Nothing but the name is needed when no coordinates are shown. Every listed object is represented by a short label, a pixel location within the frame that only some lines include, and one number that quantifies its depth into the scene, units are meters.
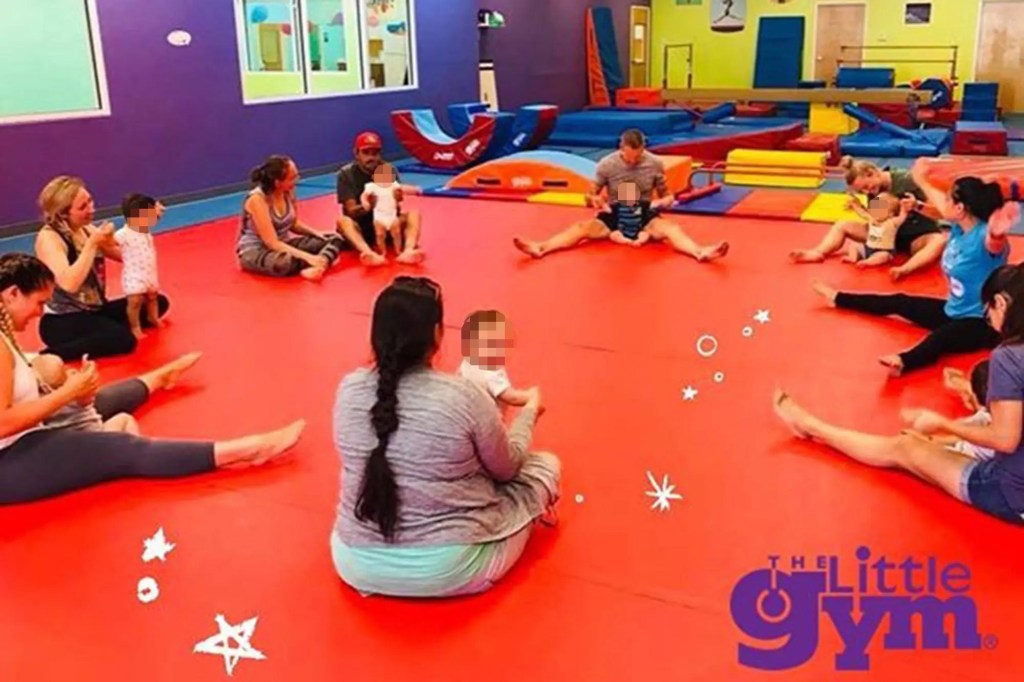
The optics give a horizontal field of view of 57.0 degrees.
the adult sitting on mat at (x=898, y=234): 6.69
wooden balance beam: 14.45
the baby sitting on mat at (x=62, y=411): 3.56
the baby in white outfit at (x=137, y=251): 5.26
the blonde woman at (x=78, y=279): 4.79
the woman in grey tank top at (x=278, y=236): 6.56
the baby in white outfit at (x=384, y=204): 7.30
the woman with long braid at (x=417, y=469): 2.65
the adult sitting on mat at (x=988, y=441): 2.99
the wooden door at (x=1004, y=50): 19.86
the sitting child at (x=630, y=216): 7.55
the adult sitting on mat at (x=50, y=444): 3.29
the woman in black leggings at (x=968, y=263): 4.52
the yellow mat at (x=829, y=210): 8.52
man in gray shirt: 7.38
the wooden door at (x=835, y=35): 20.94
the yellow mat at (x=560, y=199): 9.66
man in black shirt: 7.33
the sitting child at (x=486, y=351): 3.13
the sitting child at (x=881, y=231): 6.70
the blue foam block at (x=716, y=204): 9.15
